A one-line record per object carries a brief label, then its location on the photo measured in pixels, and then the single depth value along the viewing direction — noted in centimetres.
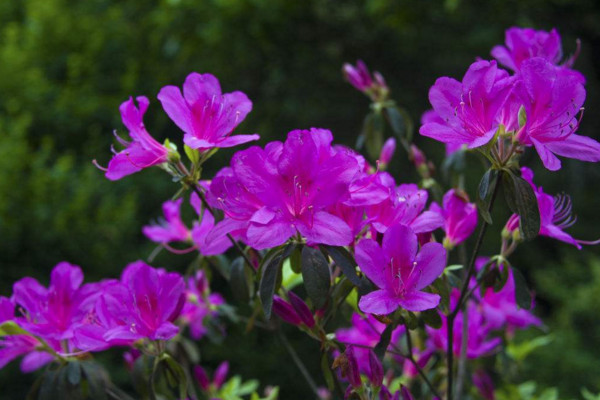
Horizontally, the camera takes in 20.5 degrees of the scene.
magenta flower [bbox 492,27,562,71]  100
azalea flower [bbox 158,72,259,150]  92
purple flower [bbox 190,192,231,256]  92
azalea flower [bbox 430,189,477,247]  98
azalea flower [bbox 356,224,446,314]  88
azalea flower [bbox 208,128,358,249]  87
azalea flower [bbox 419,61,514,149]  87
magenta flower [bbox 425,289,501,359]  107
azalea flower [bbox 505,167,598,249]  93
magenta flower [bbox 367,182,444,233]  90
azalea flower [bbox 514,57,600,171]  87
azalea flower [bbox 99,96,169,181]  92
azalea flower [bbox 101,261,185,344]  93
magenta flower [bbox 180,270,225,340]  113
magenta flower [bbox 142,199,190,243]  113
